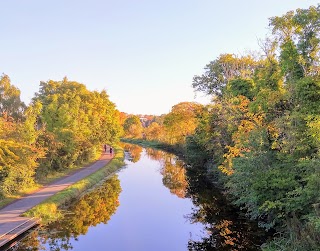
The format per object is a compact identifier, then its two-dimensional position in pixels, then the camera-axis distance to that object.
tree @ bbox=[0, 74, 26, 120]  31.39
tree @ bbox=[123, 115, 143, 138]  91.65
